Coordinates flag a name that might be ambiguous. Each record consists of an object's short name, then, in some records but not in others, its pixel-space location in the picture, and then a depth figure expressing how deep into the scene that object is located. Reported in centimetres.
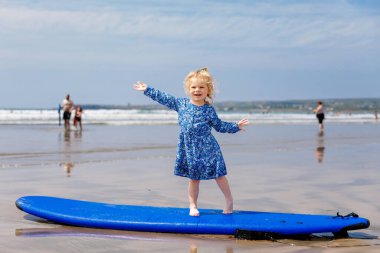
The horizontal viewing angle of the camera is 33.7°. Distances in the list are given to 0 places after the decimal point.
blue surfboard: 569
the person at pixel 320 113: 3094
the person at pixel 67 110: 2895
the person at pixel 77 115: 2934
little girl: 630
